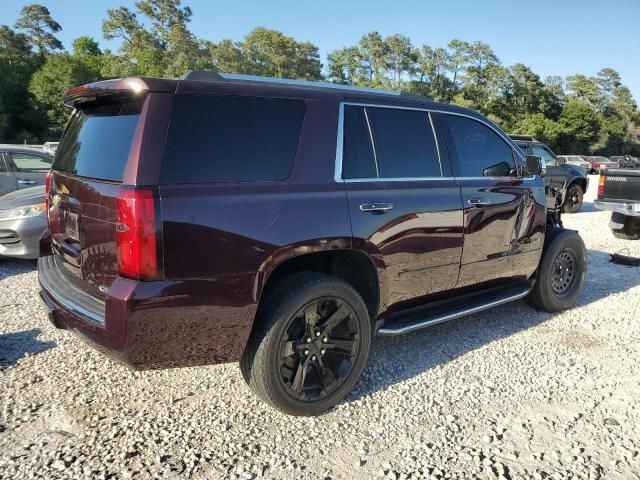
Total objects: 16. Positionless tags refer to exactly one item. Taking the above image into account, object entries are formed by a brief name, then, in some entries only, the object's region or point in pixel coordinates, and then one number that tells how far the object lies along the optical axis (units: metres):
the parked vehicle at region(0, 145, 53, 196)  7.74
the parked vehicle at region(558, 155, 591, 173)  36.22
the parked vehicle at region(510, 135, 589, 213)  11.72
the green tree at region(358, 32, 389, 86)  73.75
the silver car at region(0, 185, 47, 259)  5.74
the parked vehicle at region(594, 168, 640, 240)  7.94
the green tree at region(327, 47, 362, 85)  76.44
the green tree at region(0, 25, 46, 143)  43.03
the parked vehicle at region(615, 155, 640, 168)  11.38
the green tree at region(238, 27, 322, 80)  67.44
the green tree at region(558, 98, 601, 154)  61.12
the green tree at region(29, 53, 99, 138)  43.44
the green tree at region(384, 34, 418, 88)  72.31
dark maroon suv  2.38
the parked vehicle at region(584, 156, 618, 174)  36.75
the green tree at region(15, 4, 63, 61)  69.56
